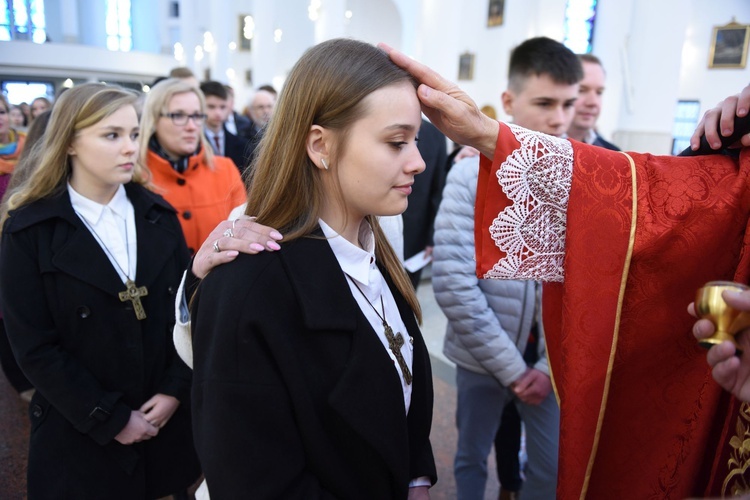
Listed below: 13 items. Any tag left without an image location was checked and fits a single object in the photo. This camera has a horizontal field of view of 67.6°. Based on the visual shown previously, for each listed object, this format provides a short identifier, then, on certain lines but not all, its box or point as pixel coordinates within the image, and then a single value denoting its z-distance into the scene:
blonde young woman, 1.88
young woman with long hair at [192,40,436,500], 1.15
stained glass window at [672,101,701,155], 16.62
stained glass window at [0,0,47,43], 19.73
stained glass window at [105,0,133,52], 27.22
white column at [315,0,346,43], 11.05
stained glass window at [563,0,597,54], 14.45
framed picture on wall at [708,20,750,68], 15.66
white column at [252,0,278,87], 16.06
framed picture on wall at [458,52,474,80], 14.74
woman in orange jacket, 3.15
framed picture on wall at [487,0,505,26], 14.09
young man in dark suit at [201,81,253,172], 5.04
